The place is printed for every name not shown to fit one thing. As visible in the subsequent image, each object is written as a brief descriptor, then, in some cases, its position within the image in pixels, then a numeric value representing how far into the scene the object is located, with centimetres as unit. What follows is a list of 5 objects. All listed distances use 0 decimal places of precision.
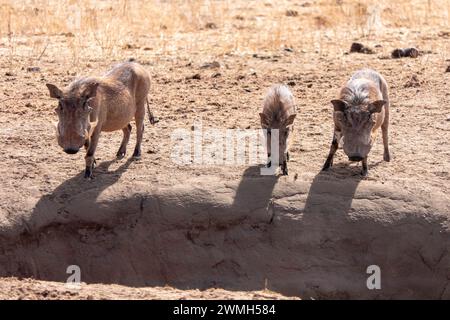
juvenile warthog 1577
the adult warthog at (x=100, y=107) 1473
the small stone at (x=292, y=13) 3036
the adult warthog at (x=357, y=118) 1516
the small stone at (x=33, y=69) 2311
